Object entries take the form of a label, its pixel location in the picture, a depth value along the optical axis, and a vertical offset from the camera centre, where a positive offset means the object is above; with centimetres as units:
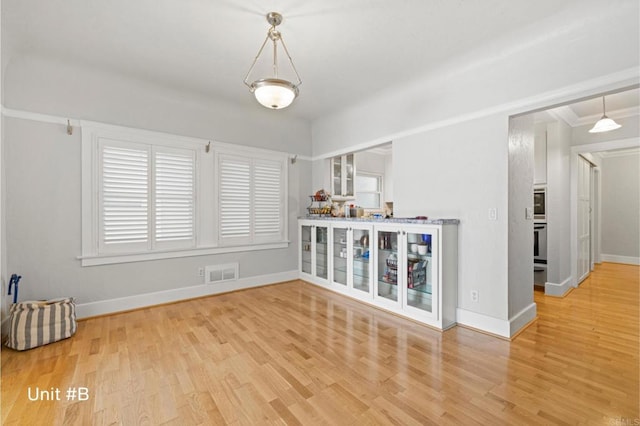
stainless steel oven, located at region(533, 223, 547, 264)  445 -48
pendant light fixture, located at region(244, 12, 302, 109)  228 +101
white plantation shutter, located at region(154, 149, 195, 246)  367 +22
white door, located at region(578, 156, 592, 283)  459 -10
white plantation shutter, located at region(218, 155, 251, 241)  422 +24
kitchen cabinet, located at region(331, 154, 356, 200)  518 +68
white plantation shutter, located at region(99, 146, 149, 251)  334 +19
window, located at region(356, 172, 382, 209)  677 +54
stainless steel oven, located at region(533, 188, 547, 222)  450 +13
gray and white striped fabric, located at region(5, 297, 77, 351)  250 -101
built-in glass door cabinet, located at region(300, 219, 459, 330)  296 -64
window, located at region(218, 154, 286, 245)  425 +22
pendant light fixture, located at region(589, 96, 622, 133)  358 +111
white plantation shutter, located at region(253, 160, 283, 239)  457 +23
